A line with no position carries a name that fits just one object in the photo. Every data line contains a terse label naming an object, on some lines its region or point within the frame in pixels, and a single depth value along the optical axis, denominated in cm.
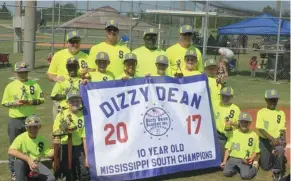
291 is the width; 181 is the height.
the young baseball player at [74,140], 672
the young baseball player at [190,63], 771
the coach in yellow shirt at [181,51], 798
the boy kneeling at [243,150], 764
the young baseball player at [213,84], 817
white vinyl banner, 687
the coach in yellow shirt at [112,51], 749
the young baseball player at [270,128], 802
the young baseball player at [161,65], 735
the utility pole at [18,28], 2594
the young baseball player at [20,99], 734
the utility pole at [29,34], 2130
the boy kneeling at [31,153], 637
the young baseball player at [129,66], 706
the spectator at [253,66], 2226
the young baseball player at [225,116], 793
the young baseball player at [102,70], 698
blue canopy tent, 2281
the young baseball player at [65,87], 702
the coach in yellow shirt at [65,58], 737
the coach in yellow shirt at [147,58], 767
